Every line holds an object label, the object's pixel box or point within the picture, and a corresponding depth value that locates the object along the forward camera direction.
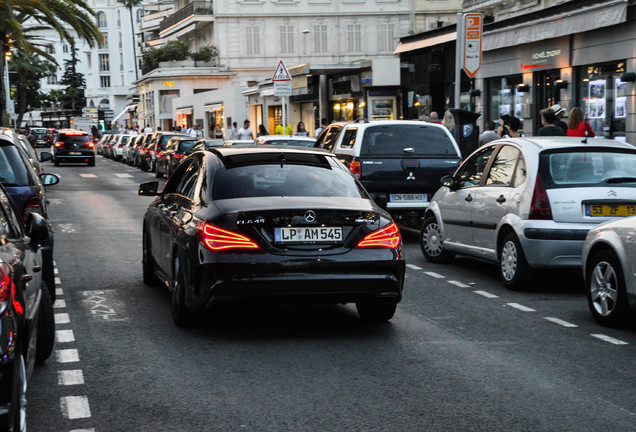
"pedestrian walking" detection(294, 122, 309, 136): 34.05
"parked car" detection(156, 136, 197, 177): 31.19
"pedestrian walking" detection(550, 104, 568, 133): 17.72
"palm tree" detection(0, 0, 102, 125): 26.49
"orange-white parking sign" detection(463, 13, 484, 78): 18.47
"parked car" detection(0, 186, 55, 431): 4.23
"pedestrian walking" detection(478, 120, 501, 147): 18.51
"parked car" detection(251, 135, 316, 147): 21.34
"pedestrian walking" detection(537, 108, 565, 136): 14.83
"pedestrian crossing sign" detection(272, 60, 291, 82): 26.22
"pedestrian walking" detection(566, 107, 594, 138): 15.54
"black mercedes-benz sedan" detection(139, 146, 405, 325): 7.30
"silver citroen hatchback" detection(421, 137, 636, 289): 9.71
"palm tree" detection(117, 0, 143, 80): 122.14
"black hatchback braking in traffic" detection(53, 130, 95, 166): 44.78
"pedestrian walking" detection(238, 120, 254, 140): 35.34
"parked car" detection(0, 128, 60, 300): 9.34
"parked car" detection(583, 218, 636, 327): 7.80
